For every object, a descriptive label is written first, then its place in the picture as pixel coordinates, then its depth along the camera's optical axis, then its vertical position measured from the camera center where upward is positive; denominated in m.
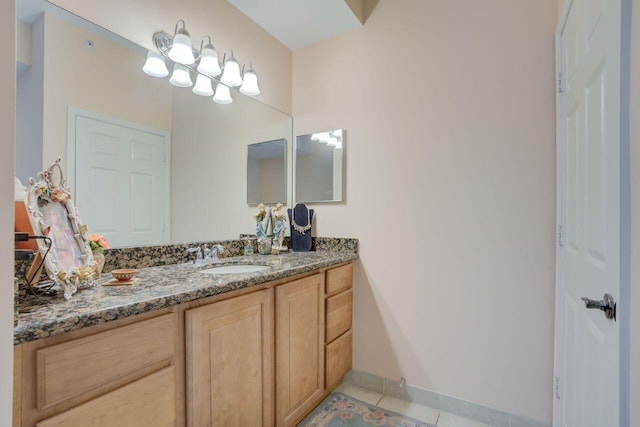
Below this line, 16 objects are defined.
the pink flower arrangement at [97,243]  1.15 -0.12
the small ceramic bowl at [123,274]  1.12 -0.23
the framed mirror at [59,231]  0.92 -0.06
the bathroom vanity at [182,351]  0.72 -0.44
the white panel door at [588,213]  0.82 +0.01
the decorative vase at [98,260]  1.14 -0.18
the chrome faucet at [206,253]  1.68 -0.23
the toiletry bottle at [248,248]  2.04 -0.24
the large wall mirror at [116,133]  1.17 +0.37
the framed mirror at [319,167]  2.21 +0.35
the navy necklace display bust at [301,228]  2.25 -0.11
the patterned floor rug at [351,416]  1.69 -1.17
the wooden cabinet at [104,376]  0.70 -0.43
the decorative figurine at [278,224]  2.21 -0.08
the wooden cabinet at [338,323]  1.86 -0.71
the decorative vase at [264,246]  2.10 -0.23
